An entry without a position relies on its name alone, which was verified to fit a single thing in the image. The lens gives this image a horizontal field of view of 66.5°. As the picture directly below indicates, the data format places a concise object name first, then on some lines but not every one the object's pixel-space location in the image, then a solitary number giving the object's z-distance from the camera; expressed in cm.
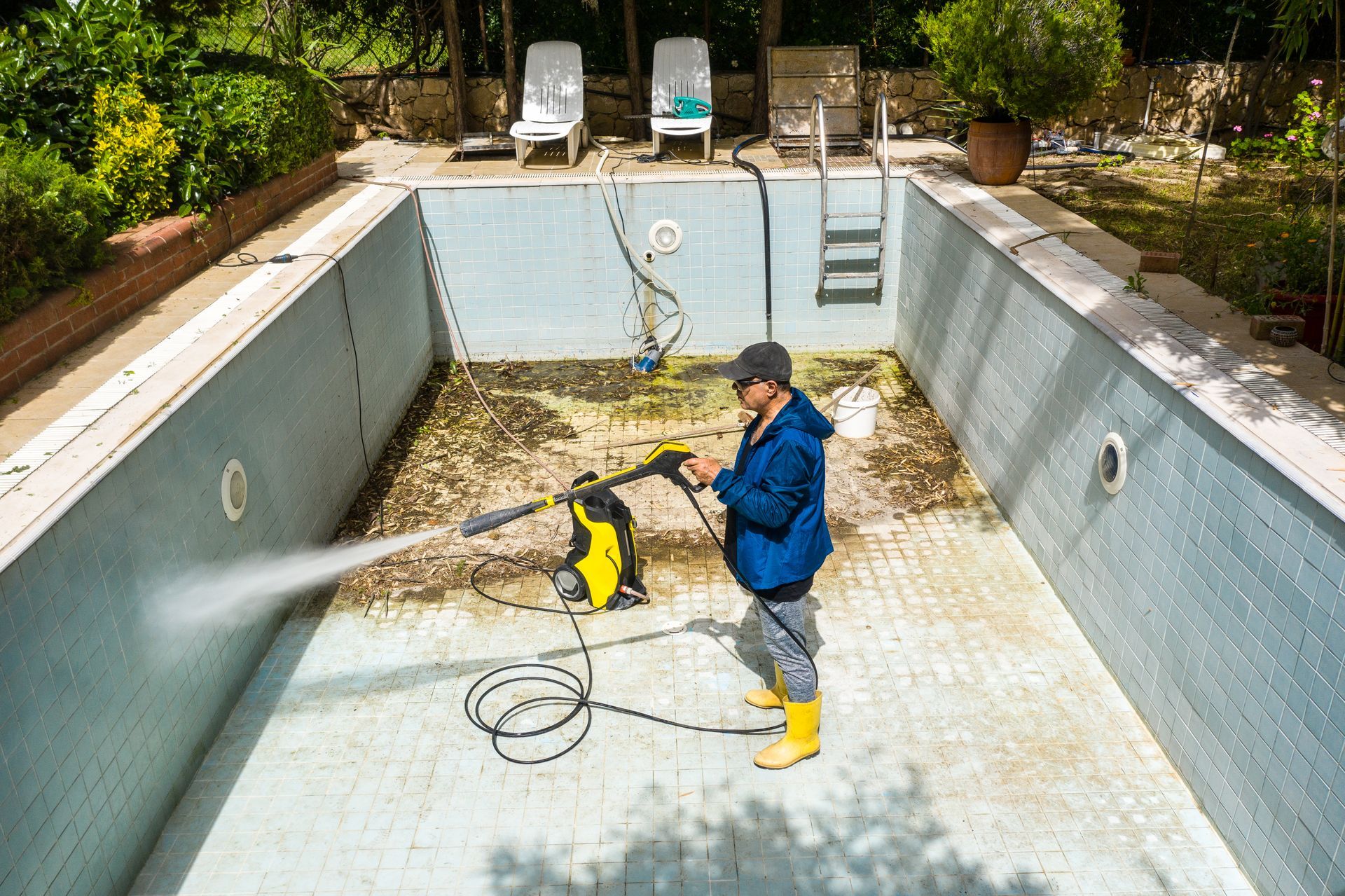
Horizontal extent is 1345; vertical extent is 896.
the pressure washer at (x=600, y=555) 484
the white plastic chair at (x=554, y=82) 1023
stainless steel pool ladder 804
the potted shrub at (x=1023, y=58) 752
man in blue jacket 354
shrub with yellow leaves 596
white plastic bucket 686
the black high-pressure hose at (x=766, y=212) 817
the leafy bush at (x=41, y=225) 455
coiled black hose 416
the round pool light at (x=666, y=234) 833
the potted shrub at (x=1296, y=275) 471
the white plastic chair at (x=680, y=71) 1045
